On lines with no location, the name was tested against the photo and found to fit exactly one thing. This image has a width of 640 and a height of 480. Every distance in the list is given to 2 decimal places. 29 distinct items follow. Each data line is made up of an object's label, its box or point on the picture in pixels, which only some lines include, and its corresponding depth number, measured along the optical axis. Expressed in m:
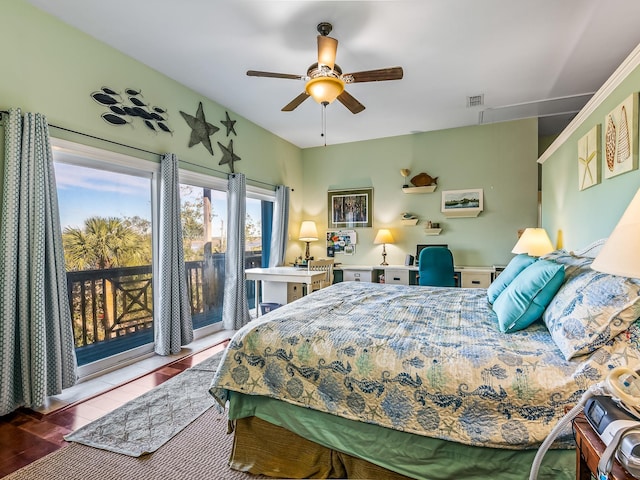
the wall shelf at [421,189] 4.66
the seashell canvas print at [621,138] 1.77
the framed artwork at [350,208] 5.18
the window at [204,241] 3.66
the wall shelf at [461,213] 4.52
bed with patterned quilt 1.19
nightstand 0.76
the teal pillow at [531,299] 1.59
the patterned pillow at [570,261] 1.70
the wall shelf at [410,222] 4.80
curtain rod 2.37
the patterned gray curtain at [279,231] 4.89
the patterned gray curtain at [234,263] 3.98
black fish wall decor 2.68
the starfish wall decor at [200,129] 3.47
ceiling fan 2.19
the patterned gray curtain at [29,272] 2.06
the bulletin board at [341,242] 5.28
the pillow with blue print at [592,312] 1.20
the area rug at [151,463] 1.56
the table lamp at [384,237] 4.81
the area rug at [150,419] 1.80
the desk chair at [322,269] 3.92
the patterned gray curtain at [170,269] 3.09
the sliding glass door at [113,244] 2.66
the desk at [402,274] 4.14
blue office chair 3.85
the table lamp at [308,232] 5.08
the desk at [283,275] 3.61
